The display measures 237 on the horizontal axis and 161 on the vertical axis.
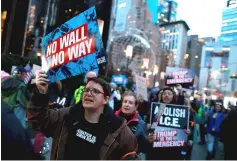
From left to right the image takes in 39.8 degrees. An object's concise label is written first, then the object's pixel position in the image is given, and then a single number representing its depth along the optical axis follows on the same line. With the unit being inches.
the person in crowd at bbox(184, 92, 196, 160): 235.7
